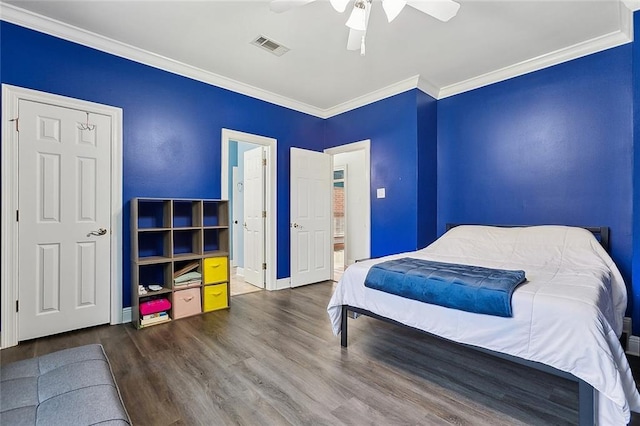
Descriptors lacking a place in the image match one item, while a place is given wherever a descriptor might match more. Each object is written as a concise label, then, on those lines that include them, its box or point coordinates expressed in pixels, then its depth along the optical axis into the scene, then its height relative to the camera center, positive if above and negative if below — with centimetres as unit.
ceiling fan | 196 +137
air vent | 293 +169
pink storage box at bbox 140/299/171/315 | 297 -92
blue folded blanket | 173 -46
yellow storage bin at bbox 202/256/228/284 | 340 -64
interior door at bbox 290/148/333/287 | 448 -5
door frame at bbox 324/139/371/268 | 439 +68
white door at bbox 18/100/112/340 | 258 -4
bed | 143 -62
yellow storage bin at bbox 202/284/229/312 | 338 -95
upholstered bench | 106 -70
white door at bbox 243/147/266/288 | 439 -4
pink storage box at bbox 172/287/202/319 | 317 -95
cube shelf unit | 305 -43
